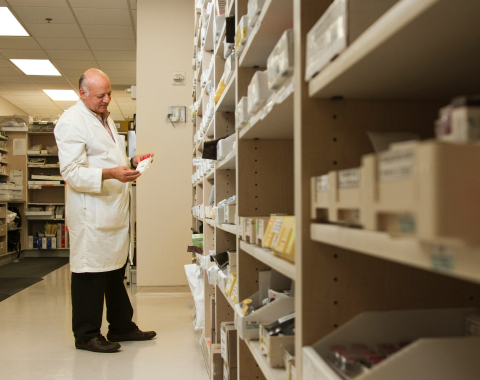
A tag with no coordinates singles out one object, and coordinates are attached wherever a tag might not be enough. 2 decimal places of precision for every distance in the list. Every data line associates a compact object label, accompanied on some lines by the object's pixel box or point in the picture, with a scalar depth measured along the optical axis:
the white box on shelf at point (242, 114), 1.46
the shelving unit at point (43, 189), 9.48
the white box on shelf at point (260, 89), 1.20
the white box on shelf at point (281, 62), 0.92
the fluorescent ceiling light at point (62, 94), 9.52
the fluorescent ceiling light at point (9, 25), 5.69
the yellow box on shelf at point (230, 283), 1.83
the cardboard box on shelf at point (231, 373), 1.92
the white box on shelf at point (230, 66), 1.89
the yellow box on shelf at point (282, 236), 0.94
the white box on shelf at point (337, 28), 0.70
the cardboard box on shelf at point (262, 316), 1.31
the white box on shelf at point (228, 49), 1.87
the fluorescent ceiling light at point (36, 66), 7.56
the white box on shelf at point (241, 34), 1.46
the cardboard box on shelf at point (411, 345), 0.65
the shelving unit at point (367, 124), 0.57
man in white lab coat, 2.94
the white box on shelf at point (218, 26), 2.29
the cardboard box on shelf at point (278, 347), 1.08
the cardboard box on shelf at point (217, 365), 2.27
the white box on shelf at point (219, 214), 2.14
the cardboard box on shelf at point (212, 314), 2.55
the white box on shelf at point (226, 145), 2.04
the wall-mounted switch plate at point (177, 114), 5.23
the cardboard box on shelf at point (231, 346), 1.92
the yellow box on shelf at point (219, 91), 2.15
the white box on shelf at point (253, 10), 1.28
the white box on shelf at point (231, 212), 1.96
